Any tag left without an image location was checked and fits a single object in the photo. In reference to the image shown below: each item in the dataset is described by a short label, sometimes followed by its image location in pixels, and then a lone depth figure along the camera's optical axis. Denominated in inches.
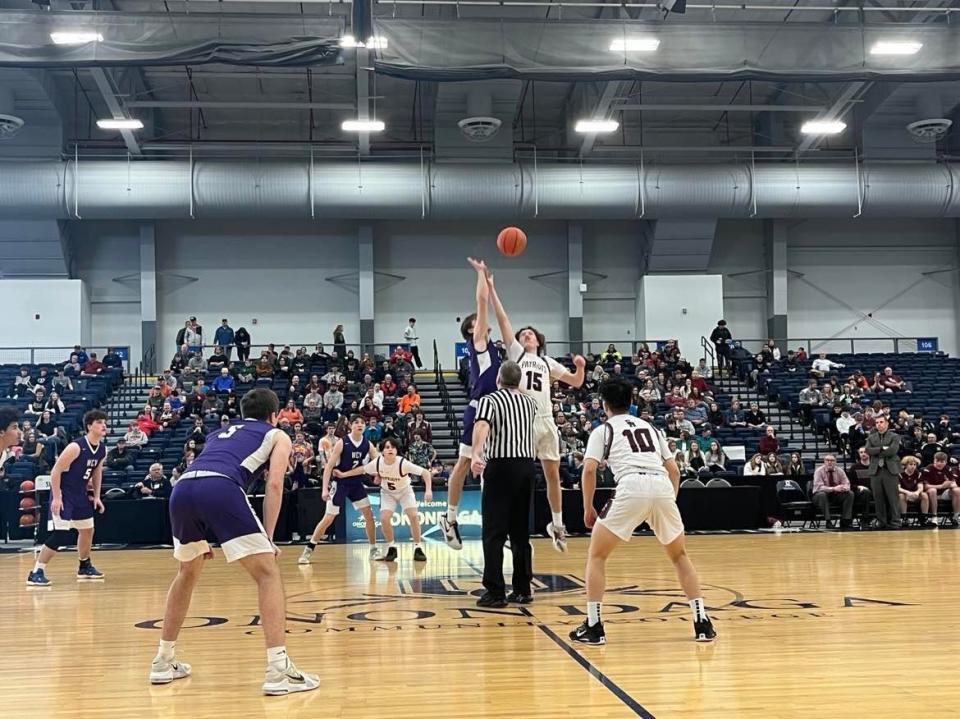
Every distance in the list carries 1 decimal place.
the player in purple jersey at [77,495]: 445.4
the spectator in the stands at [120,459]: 775.1
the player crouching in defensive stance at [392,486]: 517.7
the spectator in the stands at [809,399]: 972.6
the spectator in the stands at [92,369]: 1013.8
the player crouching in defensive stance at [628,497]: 259.9
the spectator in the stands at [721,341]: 1143.6
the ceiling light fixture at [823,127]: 1048.2
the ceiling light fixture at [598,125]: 1024.2
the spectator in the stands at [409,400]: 928.3
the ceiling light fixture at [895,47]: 842.8
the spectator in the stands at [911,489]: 716.7
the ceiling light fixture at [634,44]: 830.5
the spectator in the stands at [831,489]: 710.5
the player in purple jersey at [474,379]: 332.8
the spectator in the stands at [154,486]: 693.6
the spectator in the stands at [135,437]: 845.2
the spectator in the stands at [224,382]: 979.3
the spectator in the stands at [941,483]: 721.0
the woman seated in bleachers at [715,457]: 770.2
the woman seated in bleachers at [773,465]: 749.9
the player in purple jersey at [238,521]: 218.5
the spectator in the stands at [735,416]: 940.3
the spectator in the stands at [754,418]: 938.1
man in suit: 697.6
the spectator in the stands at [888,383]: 1019.9
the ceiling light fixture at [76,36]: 800.9
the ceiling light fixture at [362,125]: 967.6
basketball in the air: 368.5
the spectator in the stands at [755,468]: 752.3
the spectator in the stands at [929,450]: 779.4
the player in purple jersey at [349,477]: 519.2
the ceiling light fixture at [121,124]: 978.1
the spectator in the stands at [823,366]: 1077.1
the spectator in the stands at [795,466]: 768.3
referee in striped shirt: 319.9
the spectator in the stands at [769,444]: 809.5
